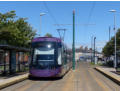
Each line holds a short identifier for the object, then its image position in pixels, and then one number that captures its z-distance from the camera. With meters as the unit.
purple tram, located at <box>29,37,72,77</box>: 18.73
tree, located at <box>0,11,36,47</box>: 19.22
